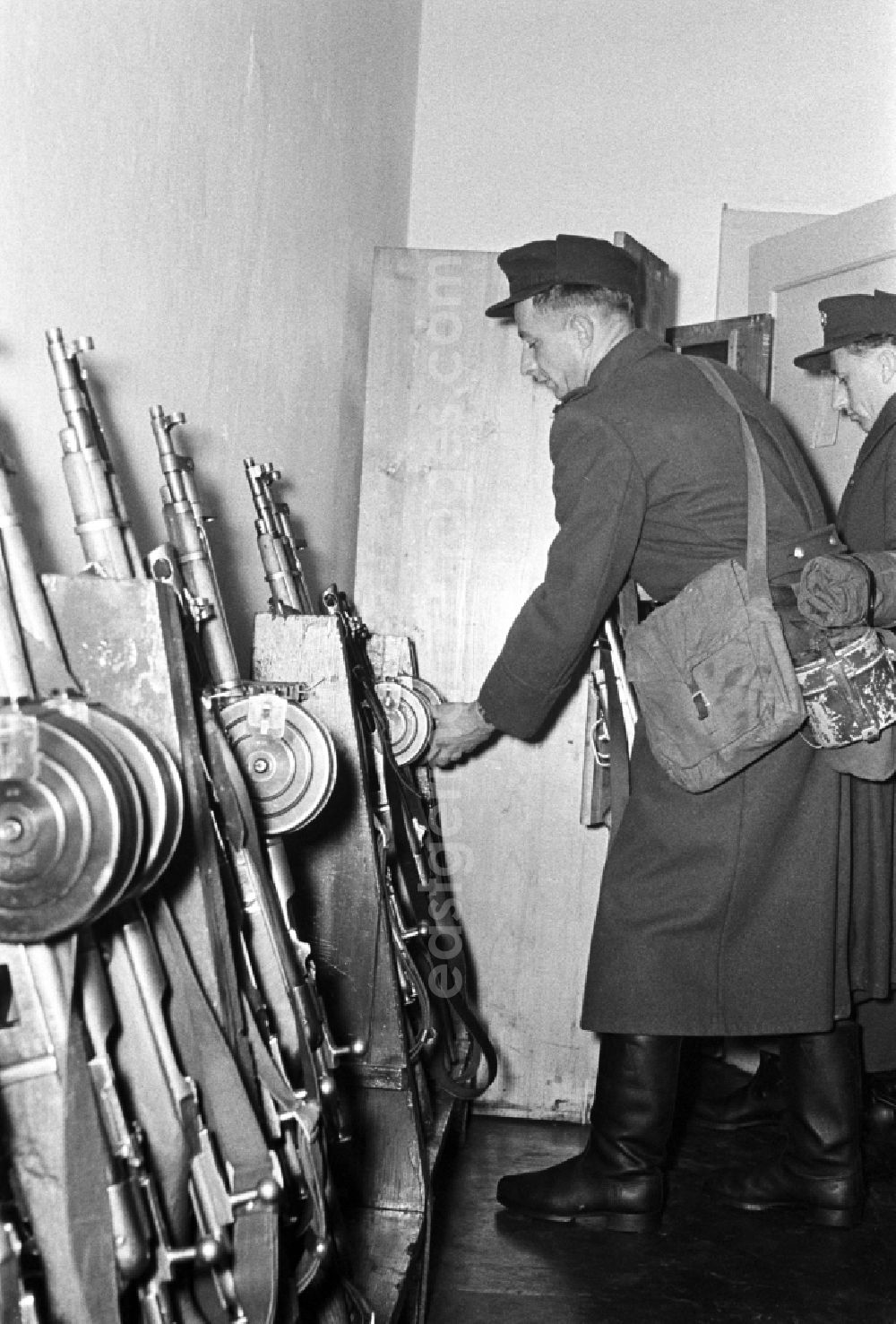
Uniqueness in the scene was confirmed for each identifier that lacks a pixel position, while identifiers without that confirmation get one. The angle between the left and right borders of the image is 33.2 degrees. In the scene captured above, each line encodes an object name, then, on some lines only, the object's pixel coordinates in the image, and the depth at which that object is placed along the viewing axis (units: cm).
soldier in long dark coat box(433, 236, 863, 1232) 250
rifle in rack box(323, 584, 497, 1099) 220
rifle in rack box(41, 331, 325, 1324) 114
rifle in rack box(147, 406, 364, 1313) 135
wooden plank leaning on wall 321
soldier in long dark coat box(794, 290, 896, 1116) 289
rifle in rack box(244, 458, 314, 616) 219
